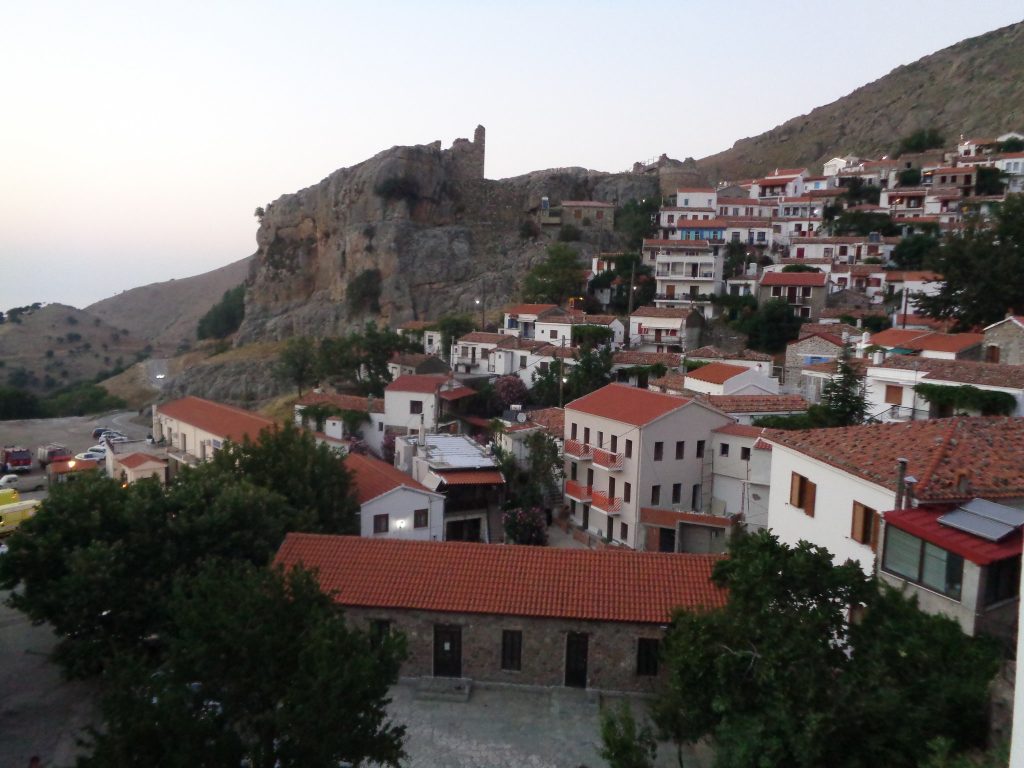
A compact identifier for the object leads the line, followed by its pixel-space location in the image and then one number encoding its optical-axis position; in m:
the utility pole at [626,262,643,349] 48.66
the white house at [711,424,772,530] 26.09
